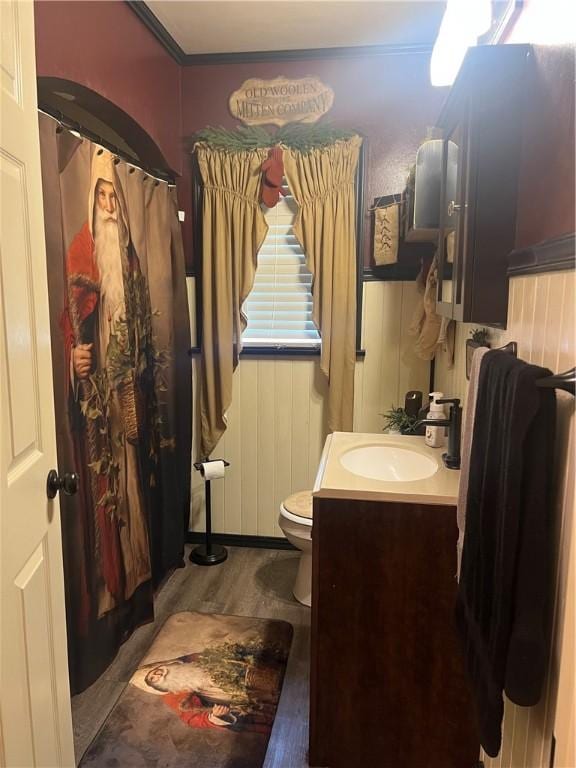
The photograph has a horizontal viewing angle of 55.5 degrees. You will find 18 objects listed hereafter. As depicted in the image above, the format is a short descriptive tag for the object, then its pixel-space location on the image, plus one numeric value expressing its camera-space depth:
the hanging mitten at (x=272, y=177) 2.71
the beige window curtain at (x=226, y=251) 2.78
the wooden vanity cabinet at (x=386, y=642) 1.54
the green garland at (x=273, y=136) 2.69
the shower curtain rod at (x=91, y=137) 1.71
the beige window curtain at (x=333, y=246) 2.71
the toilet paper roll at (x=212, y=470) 2.81
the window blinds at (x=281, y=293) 2.87
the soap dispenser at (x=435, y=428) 1.92
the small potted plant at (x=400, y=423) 2.50
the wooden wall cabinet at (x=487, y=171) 1.19
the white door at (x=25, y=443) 1.07
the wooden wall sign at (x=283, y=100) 2.71
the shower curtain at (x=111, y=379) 1.77
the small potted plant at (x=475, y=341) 1.59
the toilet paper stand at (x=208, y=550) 2.89
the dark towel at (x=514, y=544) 0.87
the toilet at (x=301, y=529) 2.34
